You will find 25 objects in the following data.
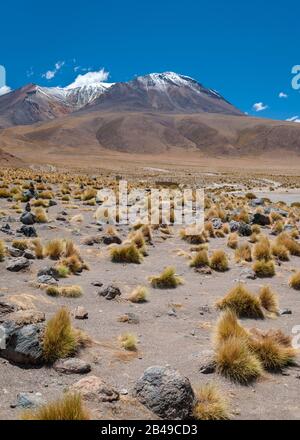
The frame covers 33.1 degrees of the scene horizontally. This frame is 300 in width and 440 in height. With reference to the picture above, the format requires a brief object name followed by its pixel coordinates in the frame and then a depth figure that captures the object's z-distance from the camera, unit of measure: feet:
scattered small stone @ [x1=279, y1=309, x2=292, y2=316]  30.15
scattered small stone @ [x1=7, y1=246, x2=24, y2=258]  38.29
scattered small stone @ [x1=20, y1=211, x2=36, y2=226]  55.88
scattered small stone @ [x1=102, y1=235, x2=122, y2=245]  48.88
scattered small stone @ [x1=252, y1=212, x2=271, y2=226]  69.97
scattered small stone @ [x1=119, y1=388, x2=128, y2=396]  17.88
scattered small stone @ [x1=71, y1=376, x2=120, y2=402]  17.04
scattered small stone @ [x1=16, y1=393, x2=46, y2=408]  16.01
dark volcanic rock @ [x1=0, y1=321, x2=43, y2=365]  19.38
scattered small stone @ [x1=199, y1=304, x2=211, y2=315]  29.68
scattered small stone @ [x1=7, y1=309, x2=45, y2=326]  21.90
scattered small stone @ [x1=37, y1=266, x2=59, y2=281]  32.73
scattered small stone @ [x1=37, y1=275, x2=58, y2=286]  31.12
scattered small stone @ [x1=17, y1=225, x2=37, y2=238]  48.24
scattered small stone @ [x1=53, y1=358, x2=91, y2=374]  19.21
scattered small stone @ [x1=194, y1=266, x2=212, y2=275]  40.22
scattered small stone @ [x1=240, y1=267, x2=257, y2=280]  38.88
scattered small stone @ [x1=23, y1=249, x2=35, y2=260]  38.45
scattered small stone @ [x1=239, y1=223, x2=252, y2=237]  60.29
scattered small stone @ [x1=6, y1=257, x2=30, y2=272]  33.94
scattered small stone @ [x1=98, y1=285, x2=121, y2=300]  30.63
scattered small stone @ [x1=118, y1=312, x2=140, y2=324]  26.76
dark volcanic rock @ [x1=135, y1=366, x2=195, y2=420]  16.74
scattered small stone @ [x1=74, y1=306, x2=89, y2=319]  26.12
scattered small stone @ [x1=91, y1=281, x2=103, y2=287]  33.06
